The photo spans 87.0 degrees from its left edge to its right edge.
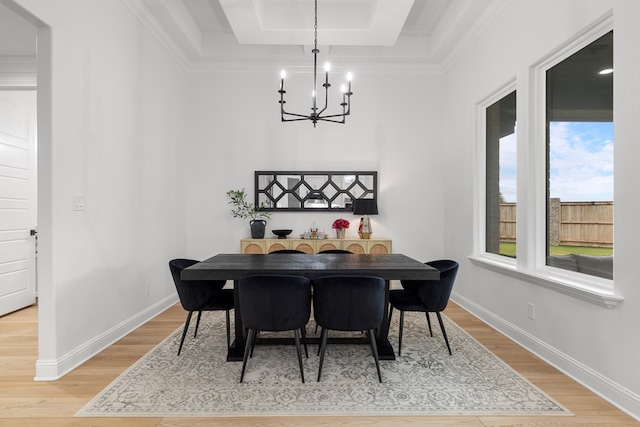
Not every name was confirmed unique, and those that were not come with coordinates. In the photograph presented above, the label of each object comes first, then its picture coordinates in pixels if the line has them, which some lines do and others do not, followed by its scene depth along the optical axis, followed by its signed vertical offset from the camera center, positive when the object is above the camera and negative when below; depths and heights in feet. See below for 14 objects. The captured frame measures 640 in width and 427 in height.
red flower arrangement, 15.20 -0.65
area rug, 6.61 -3.89
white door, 12.66 +0.34
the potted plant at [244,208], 15.84 +0.06
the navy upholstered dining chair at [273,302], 7.36 -2.04
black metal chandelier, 9.16 +3.68
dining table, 8.09 -1.48
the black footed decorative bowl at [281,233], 15.26 -1.07
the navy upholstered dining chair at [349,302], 7.43 -2.07
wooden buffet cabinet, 14.79 -1.56
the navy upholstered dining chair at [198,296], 8.93 -2.36
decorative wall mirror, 16.01 +0.97
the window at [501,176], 11.05 +1.19
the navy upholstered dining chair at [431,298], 8.90 -2.35
